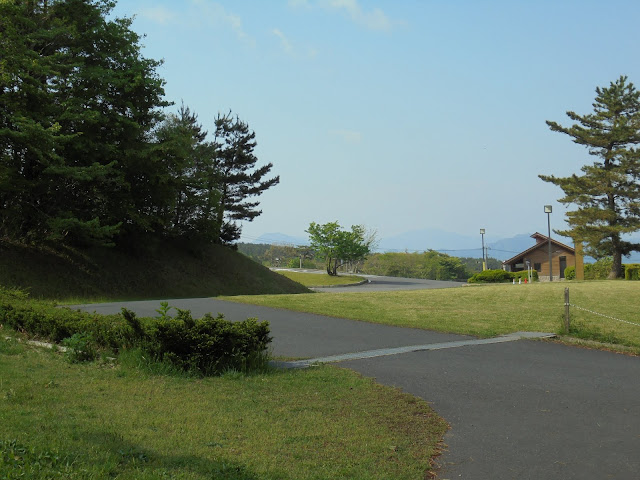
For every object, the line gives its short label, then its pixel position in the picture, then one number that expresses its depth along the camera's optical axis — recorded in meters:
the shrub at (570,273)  51.93
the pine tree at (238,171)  45.16
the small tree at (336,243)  55.06
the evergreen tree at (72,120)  25.27
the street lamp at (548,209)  37.66
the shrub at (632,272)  41.26
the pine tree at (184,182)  30.88
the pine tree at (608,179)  41.25
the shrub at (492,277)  47.78
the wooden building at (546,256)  57.91
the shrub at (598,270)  48.74
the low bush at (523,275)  47.89
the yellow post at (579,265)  50.16
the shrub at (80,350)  8.34
